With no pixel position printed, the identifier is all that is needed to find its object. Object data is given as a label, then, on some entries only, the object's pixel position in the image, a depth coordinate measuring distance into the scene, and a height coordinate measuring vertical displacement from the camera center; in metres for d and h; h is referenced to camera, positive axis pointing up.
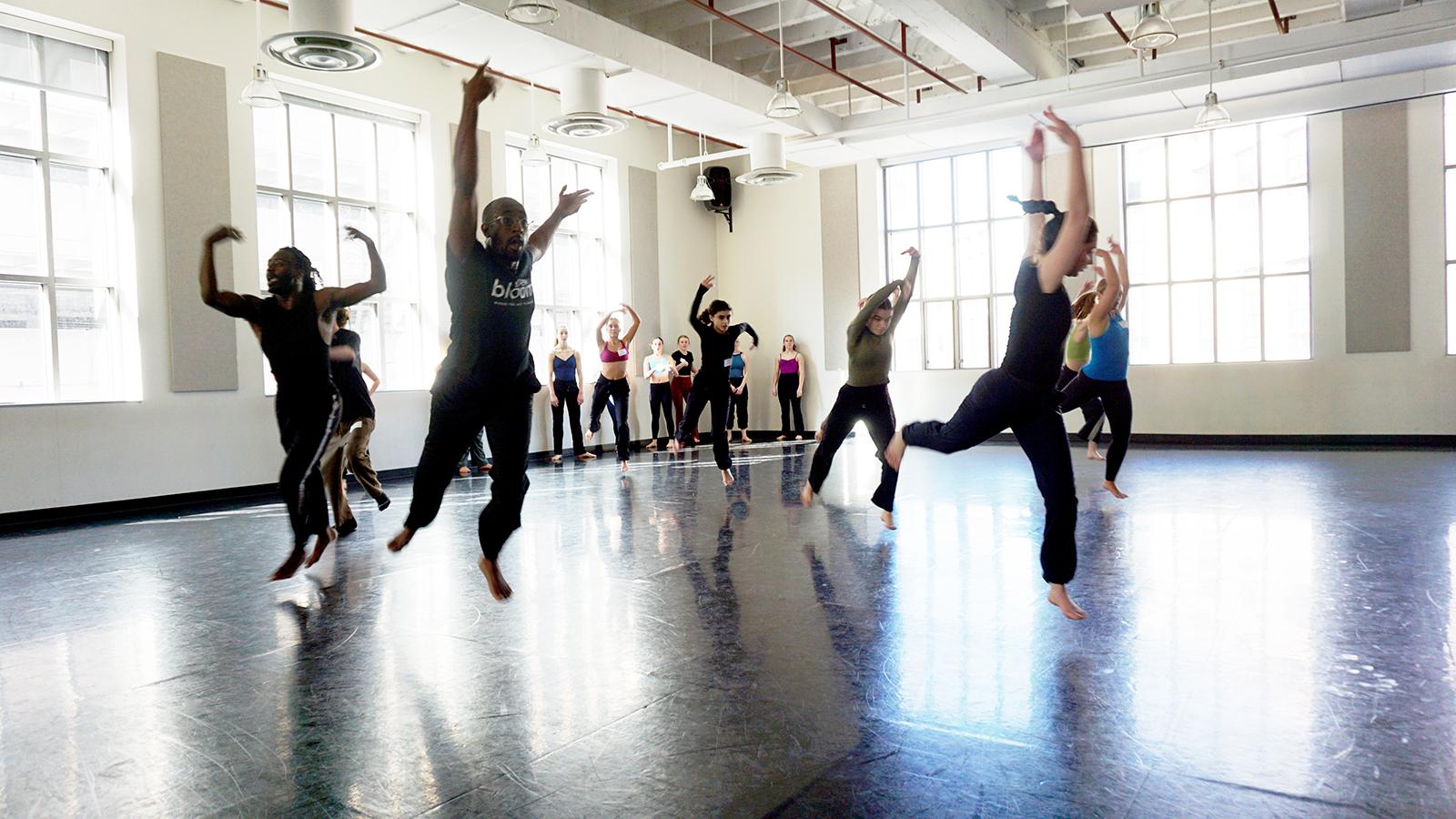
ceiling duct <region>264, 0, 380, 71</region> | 5.26 +1.95
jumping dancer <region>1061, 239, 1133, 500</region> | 5.80 -0.02
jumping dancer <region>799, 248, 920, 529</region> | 5.25 +0.03
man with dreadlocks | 3.85 +0.24
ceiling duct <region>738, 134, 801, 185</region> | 9.89 +2.39
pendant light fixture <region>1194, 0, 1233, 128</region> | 7.71 +2.05
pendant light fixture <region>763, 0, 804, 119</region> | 7.32 +2.12
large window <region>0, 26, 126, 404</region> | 6.90 +1.33
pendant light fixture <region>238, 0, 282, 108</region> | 6.43 +2.07
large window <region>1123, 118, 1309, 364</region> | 10.09 +1.36
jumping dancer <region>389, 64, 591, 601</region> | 3.18 +0.12
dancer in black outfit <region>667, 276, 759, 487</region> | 6.79 +0.18
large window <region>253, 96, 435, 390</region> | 8.49 +1.81
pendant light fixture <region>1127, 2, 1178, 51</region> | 6.22 +2.22
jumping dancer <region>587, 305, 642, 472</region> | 9.54 +0.18
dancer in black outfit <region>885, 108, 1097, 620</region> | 3.17 -0.04
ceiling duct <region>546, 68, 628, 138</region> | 7.26 +2.28
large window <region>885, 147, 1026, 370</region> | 11.71 +1.61
